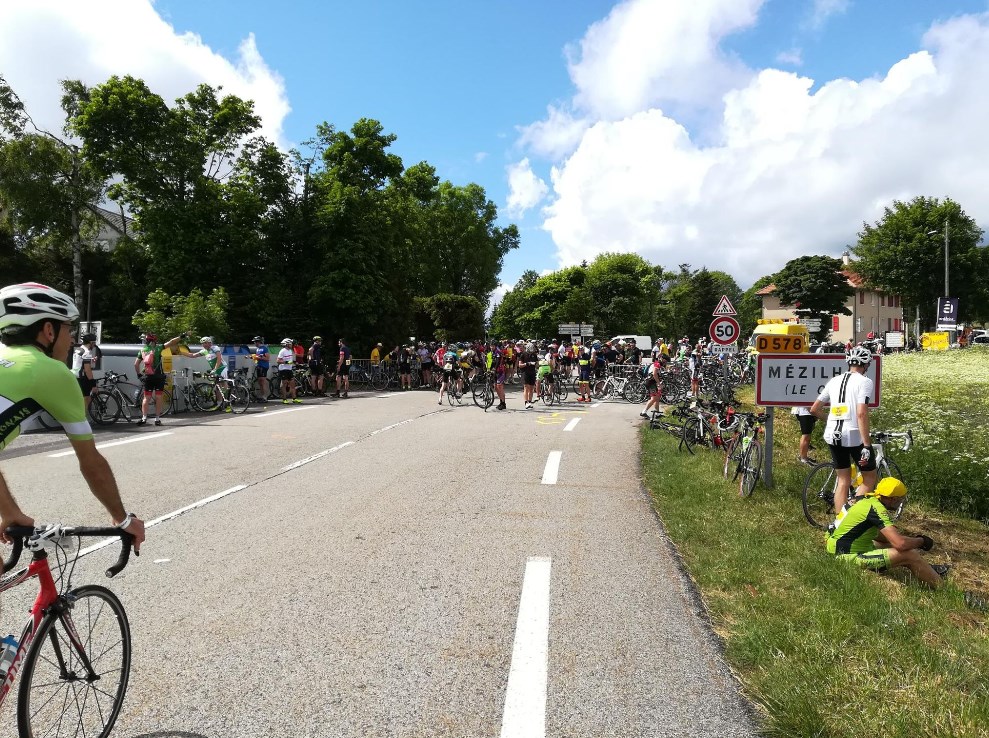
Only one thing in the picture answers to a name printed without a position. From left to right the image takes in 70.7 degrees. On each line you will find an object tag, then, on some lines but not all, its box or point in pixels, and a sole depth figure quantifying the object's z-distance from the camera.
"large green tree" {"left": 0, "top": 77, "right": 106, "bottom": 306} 30.70
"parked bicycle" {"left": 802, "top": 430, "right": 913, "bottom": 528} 7.16
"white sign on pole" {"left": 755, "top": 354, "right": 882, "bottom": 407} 8.18
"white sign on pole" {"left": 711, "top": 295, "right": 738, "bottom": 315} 16.94
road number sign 8.34
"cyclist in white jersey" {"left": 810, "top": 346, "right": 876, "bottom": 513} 6.58
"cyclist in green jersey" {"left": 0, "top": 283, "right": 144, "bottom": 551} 2.30
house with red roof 85.00
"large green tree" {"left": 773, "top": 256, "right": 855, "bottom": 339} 72.31
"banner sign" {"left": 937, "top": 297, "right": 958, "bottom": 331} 27.50
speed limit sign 15.38
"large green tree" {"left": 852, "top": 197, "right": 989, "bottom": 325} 52.84
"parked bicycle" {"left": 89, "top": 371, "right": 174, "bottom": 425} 14.32
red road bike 2.44
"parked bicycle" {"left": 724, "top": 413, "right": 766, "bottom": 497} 8.01
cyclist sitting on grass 5.20
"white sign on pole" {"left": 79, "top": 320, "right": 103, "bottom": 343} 19.05
